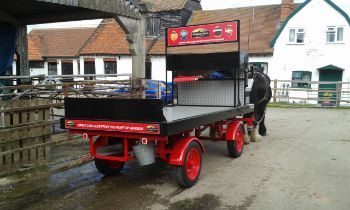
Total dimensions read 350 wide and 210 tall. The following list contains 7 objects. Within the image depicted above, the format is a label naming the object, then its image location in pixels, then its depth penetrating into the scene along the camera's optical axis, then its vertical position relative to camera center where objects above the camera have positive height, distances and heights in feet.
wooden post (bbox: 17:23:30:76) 40.28 +3.20
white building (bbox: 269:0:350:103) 86.17 +8.31
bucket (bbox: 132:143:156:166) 18.60 -3.69
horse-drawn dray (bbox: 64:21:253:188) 17.81 -2.24
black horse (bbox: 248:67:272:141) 32.37 -1.34
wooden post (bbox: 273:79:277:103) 73.19 -2.51
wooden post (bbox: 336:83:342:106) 70.49 -2.27
